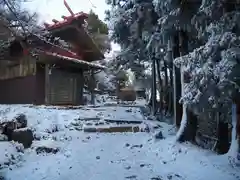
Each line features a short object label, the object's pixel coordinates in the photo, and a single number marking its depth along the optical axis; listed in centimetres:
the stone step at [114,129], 555
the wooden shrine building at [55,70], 1036
